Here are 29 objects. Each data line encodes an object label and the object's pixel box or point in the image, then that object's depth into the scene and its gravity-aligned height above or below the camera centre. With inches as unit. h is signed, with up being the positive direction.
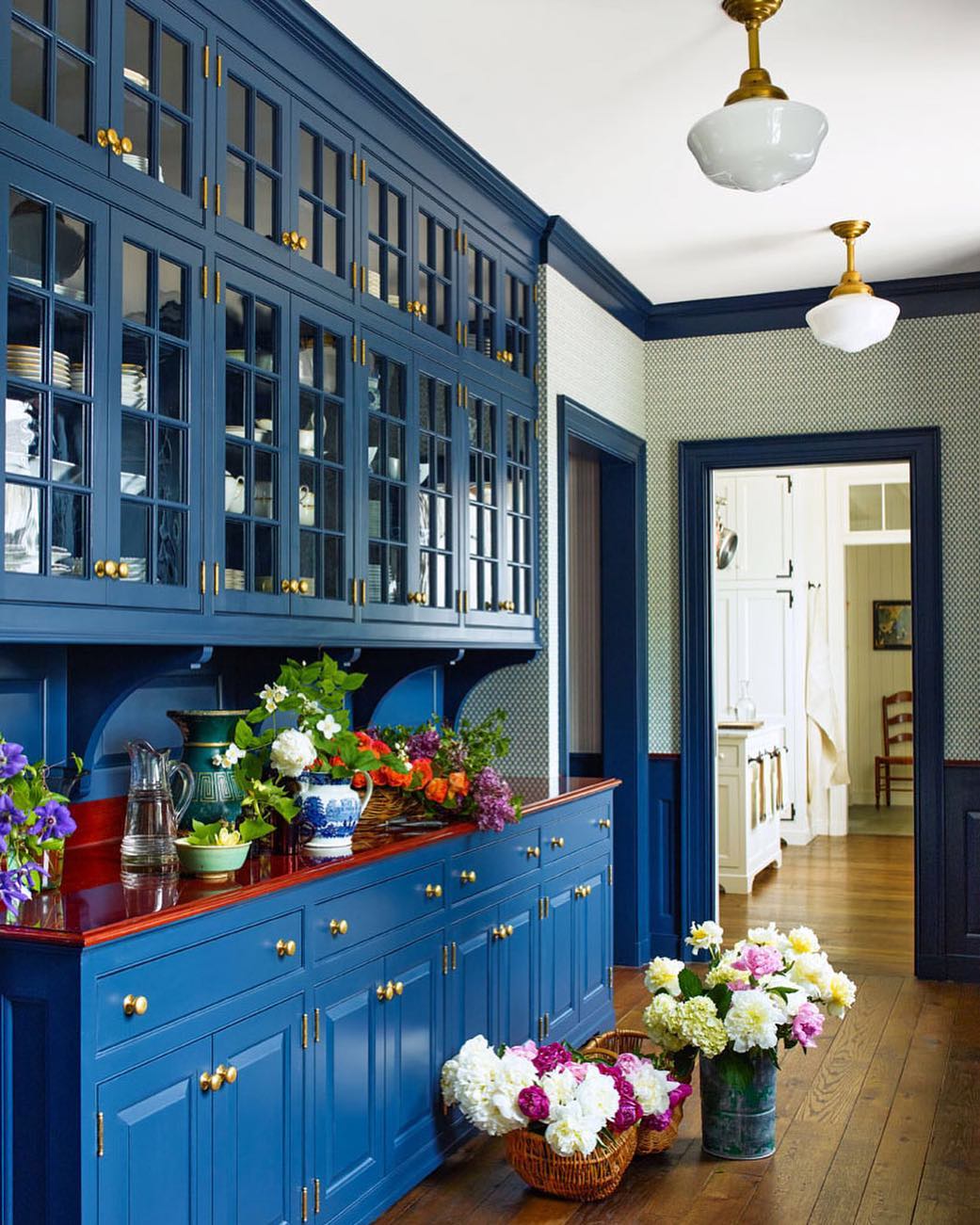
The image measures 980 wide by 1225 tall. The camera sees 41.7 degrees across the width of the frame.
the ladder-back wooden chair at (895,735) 435.8 -33.4
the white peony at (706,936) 140.3 -32.5
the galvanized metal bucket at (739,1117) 134.3 -50.4
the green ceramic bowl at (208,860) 100.4 -17.2
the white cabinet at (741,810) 285.1 -38.8
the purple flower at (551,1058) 130.2 -42.7
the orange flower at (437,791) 136.2 -16.0
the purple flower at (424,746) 142.4 -11.8
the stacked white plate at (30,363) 88.6 +19.3
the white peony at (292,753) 112.9 -10.0
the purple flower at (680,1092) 132.6 -46.9
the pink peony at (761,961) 135.8 -34.3
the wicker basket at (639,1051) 133.4 -47.6
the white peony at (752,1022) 127.8 -38.1
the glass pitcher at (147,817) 99.9 -13.8
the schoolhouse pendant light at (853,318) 183.0 +45.9
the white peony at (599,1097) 121.6 -43.5
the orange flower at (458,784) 137.4 -15.5
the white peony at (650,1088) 129.3 -45.2
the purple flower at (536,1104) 122.6 -44.2
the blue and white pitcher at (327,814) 116.2 -15.8
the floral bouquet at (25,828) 83.5 -12.8
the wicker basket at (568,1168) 123.2 -50.9
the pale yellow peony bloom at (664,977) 138.6 -36.5
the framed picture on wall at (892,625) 443.5 +4.4
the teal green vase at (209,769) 110.0 -11.1
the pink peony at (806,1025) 130.3 -39.2
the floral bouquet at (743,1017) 129.1 -38.4
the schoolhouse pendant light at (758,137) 115.0 +45.4
